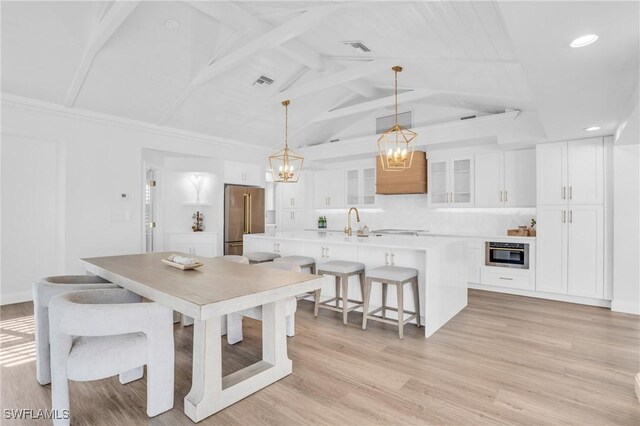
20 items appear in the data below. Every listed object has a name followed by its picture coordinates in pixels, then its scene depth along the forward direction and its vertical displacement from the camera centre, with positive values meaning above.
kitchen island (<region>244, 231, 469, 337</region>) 3.34 -0.55
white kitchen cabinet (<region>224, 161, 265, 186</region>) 6.65 +0.81
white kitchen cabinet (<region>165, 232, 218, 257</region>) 5.92 -0.54
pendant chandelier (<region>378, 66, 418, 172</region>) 3.83 +0.67
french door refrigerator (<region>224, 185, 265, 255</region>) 6.44 -0.05
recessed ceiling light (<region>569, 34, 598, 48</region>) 1.87 +0.97
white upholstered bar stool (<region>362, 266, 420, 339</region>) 3.21 -0.73
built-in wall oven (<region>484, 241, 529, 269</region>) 5.00 -0.68
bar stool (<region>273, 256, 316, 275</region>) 4.12 -0.61
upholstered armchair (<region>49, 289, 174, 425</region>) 1.78 -0.76
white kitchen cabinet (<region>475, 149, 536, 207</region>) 5.24 +0.51
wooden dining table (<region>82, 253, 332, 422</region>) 1.90 -0.52
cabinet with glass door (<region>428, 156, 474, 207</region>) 5.77 +0.53
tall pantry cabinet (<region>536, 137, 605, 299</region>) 4.46 -0.11
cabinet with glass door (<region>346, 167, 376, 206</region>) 7.16 +0.55
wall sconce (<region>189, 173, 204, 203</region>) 6.34 +0.58
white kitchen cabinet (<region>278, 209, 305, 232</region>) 8.36 -0.21
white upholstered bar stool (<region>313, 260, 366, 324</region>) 3.59 -0.68
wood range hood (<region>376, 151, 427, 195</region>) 6.13 +0.60
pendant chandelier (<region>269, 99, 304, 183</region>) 4.77 +1.05
